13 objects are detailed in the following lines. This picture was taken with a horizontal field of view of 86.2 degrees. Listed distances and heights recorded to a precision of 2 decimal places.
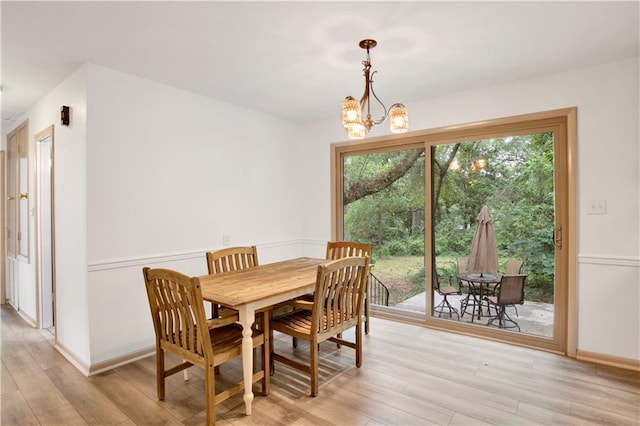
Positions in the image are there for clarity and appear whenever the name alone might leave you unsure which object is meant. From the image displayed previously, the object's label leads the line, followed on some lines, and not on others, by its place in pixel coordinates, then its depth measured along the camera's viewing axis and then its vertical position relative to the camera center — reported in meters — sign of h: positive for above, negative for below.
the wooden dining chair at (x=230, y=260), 2.85 -0.44
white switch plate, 2.70 +0.01
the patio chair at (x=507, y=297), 3.17 -0.82
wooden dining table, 2.04 -0.52
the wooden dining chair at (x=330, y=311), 2.27 -0.73
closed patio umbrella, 3.28 -0.36
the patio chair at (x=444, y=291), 3.51 -0.85
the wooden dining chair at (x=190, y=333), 1.88 -0.75
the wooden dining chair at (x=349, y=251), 3.31 -0.41
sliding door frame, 2.83 -0.03
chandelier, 2.16 +0.60
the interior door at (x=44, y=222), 3.43 -0.09
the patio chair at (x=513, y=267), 3.17 -0.54
